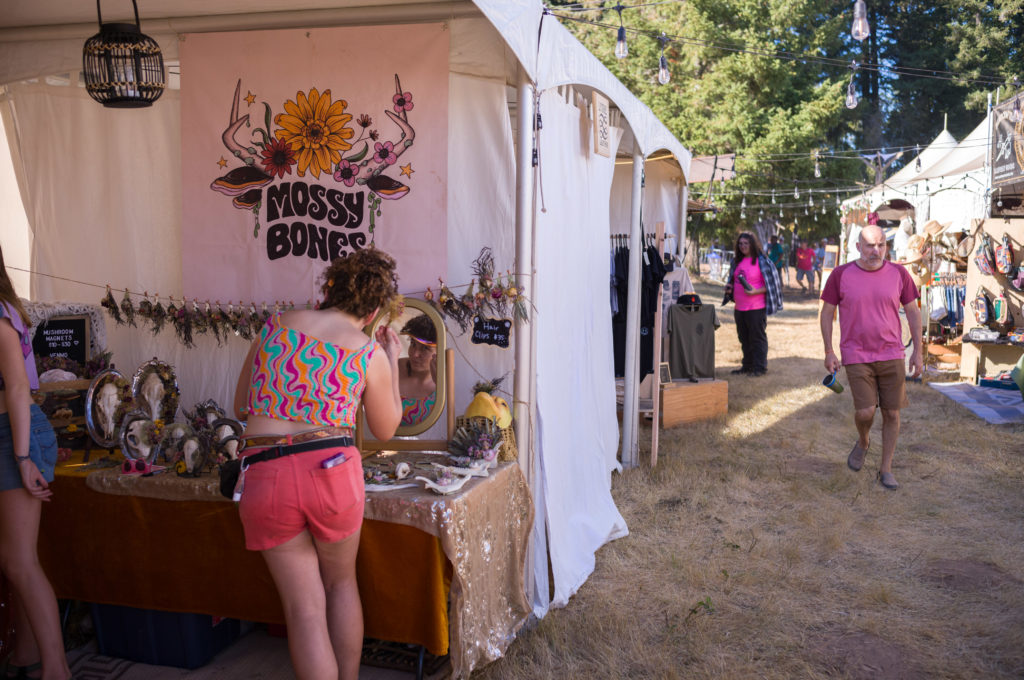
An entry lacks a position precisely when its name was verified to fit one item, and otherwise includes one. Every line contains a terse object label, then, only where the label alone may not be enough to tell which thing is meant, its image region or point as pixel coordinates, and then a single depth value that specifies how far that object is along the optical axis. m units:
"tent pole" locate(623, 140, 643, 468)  6.08
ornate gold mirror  3.52
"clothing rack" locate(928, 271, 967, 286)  11.24
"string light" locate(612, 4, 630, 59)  9.85
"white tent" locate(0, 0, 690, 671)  3.68
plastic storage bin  3.34
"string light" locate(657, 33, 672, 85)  10.57
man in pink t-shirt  5.60
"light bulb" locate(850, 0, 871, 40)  6.53
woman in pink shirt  10.19
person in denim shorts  2.76
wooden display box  7.73
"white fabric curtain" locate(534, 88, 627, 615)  3.90
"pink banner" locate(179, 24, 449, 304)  3.76
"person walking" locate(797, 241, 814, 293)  24.84
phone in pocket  2.41
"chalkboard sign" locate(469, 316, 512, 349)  3.61
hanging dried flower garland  4.04
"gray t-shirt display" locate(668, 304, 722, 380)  8.27
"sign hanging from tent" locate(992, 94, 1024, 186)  9.66
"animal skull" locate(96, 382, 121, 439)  3.55
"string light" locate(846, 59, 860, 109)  9.38
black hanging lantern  3.40
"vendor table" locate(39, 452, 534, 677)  2.97
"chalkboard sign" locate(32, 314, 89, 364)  3.88
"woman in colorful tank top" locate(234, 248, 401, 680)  2.40
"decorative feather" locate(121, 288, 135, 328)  4.25
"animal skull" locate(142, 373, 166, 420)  3.67
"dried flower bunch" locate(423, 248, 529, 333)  3.62
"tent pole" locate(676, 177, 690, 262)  8.90
